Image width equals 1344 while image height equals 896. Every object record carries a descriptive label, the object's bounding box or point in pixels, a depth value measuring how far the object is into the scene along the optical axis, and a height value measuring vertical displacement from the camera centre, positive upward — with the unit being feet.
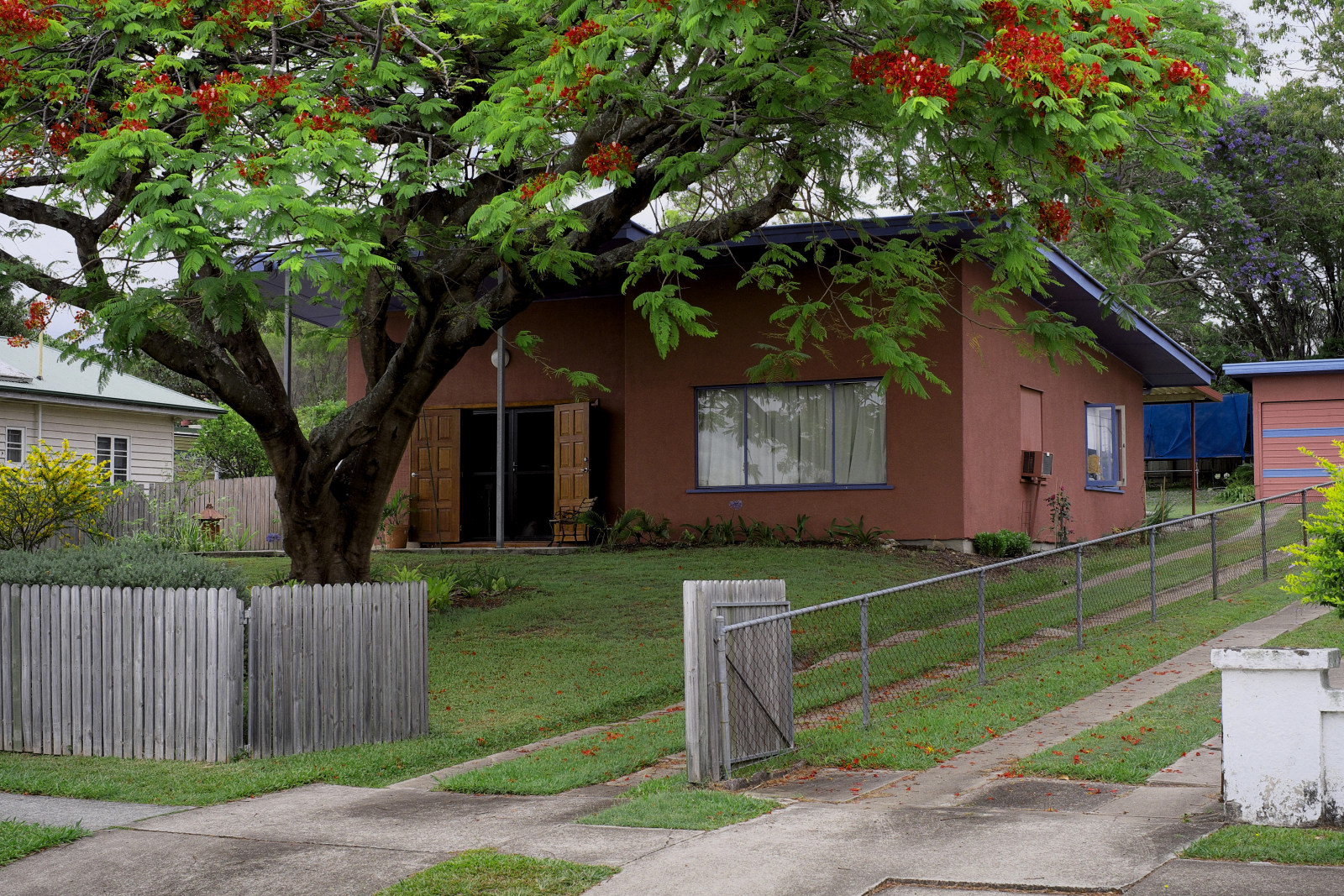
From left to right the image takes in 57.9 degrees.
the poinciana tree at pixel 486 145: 27.89 +9.12
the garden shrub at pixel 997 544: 57.11 -3.37
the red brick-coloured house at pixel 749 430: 57.26 +2.31
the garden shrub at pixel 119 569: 30.19 -2.26
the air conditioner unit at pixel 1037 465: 63.67 +0.36
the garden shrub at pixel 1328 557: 26.48 -1.93
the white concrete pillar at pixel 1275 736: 18.67 -4.16
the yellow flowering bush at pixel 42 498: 51.19 -0.73
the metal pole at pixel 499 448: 61.31 +1.53
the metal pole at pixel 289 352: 59.33 +6.94
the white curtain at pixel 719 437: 61.05 +1.93
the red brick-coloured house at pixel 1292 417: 81.25 +3.54
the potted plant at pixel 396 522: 67.31 -2.47
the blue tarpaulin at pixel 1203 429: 111.96 +3.98
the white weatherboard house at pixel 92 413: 81.61 +4.91
